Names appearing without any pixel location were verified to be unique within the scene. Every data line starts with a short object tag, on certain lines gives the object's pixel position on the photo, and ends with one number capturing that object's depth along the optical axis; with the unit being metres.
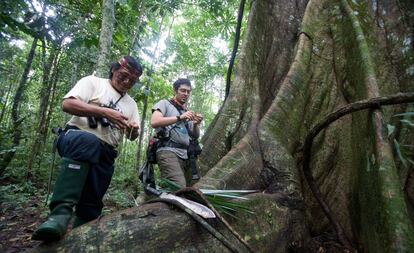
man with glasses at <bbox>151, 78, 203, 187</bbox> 3.67
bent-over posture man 2.23
